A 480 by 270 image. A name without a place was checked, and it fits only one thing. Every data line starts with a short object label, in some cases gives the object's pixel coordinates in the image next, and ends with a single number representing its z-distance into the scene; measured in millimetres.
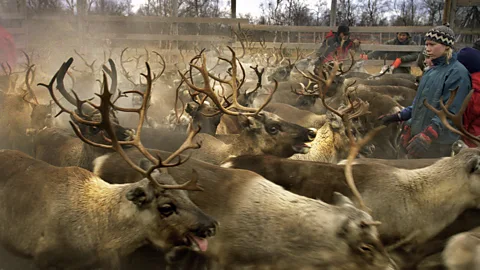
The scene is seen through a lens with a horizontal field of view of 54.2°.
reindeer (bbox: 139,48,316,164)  4480
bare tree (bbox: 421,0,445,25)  30697
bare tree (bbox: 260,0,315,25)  33553
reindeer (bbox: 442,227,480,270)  2143
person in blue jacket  3873
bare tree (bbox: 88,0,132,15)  16812
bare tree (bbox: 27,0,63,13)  14328
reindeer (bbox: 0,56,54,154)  6047
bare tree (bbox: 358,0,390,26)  35559
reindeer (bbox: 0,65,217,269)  2734
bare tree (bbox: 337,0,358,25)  29734
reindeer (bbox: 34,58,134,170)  4180
